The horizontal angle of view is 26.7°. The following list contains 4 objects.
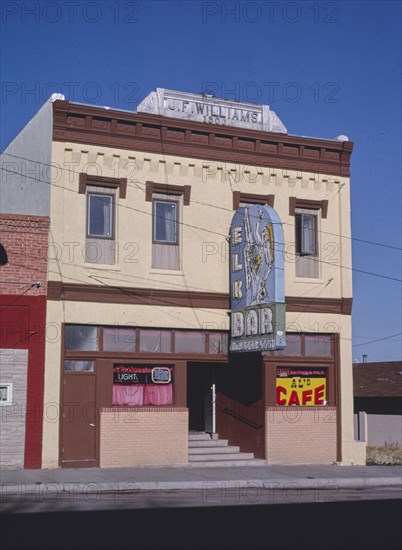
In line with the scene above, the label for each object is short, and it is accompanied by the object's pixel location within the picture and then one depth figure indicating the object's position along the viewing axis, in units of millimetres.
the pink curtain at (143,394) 22469
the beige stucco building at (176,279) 21984
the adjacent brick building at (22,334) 20969
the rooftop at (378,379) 39375
